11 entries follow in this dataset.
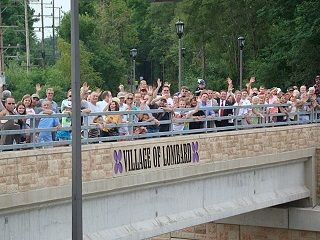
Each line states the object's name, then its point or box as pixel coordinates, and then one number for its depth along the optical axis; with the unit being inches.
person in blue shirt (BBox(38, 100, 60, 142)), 650.8
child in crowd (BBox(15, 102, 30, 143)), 632.9
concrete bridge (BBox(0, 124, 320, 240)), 604.7
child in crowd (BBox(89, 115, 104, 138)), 686.5
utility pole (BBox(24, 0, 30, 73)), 2322.6
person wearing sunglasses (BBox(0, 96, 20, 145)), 604.5
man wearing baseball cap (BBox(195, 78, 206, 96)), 932.8
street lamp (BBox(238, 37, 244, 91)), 1634.2
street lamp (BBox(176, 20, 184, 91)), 1234.6
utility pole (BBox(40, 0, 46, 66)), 2554.1
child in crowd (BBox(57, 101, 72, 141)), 675.0
